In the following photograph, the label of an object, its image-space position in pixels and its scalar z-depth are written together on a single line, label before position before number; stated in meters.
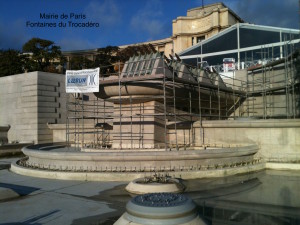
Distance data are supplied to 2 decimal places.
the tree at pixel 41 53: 46.06
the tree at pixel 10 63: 42.97
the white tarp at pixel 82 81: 14.59
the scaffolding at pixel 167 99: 13.98
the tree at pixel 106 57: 49.85
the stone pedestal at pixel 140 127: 13.96
